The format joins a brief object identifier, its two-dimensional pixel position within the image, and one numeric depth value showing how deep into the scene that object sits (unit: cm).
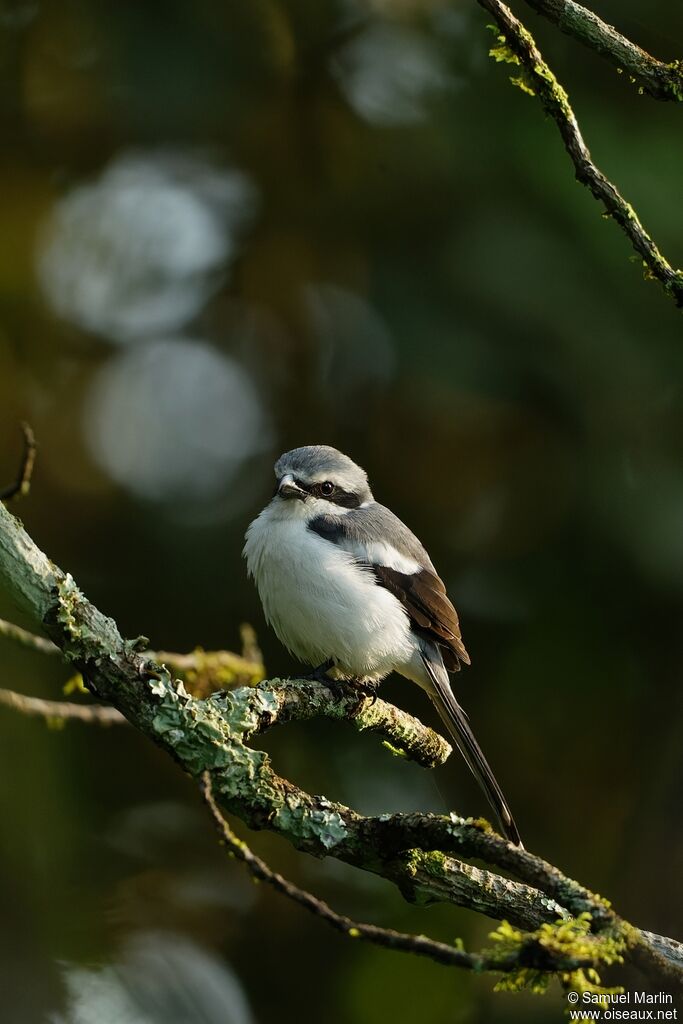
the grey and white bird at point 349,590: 956
